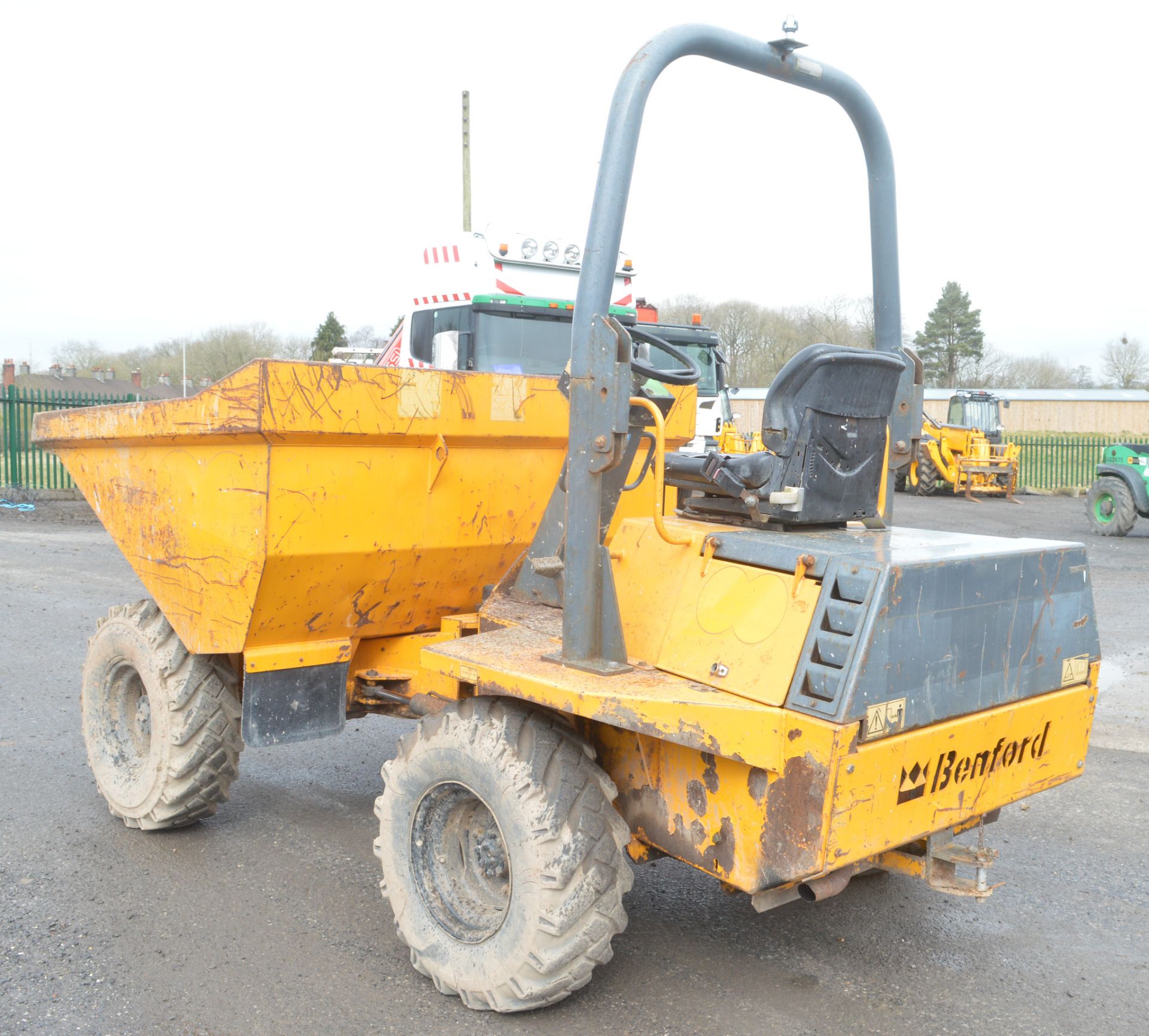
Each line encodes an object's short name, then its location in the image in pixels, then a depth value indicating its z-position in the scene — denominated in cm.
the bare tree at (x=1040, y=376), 6272
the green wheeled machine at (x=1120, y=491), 1645
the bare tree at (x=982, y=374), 5800
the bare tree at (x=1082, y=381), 6253
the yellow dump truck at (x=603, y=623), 262
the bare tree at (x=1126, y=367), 5959
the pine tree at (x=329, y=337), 4637
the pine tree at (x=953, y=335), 5938
